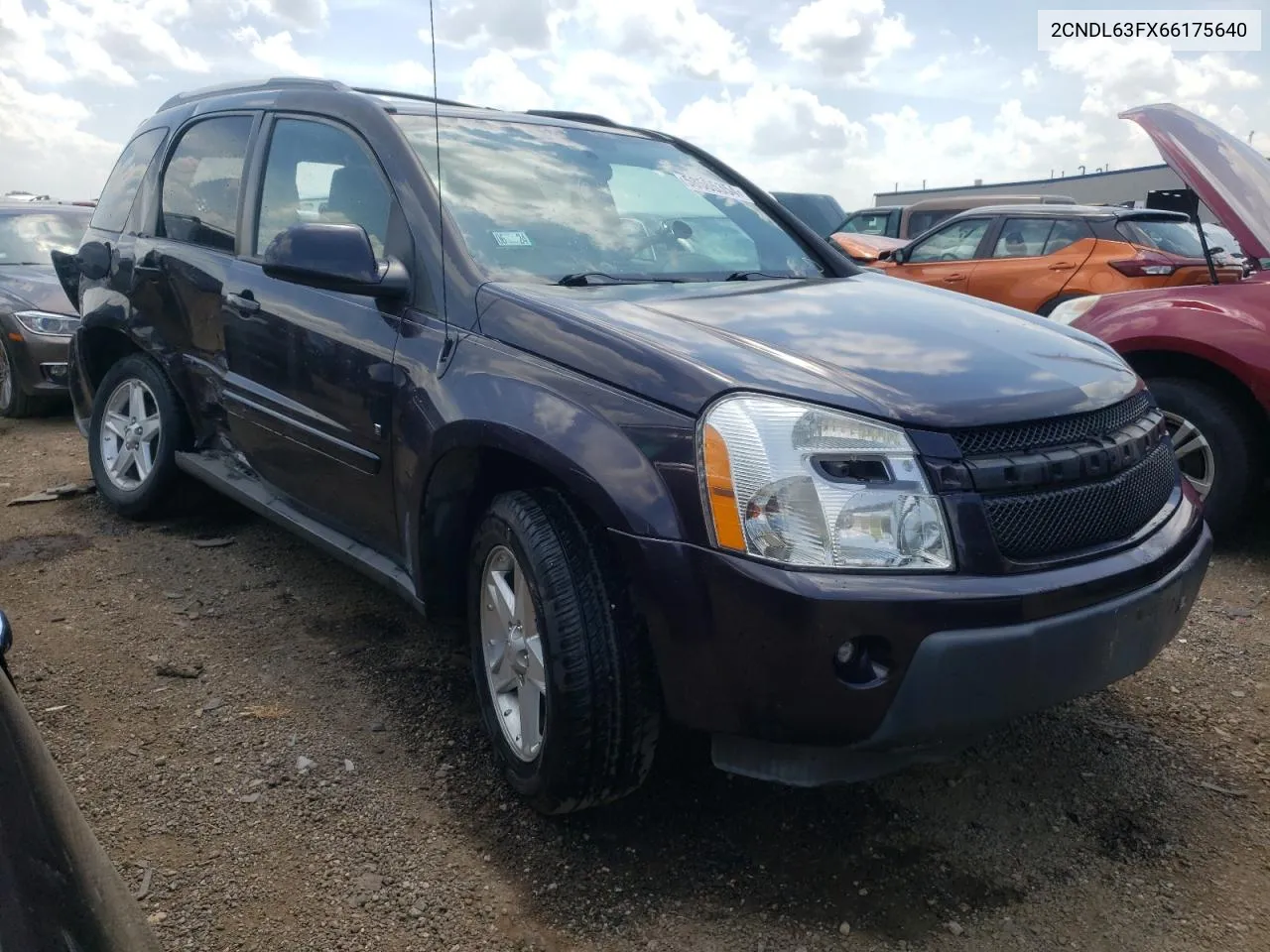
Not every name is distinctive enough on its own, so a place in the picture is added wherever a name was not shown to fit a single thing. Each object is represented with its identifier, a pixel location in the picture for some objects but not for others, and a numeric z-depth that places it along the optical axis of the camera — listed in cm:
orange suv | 736
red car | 395
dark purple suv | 204
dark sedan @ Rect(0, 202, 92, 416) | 701
